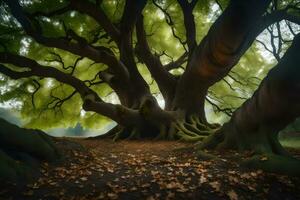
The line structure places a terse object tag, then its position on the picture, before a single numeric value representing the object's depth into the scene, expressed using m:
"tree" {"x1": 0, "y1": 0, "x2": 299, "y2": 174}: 4.63
